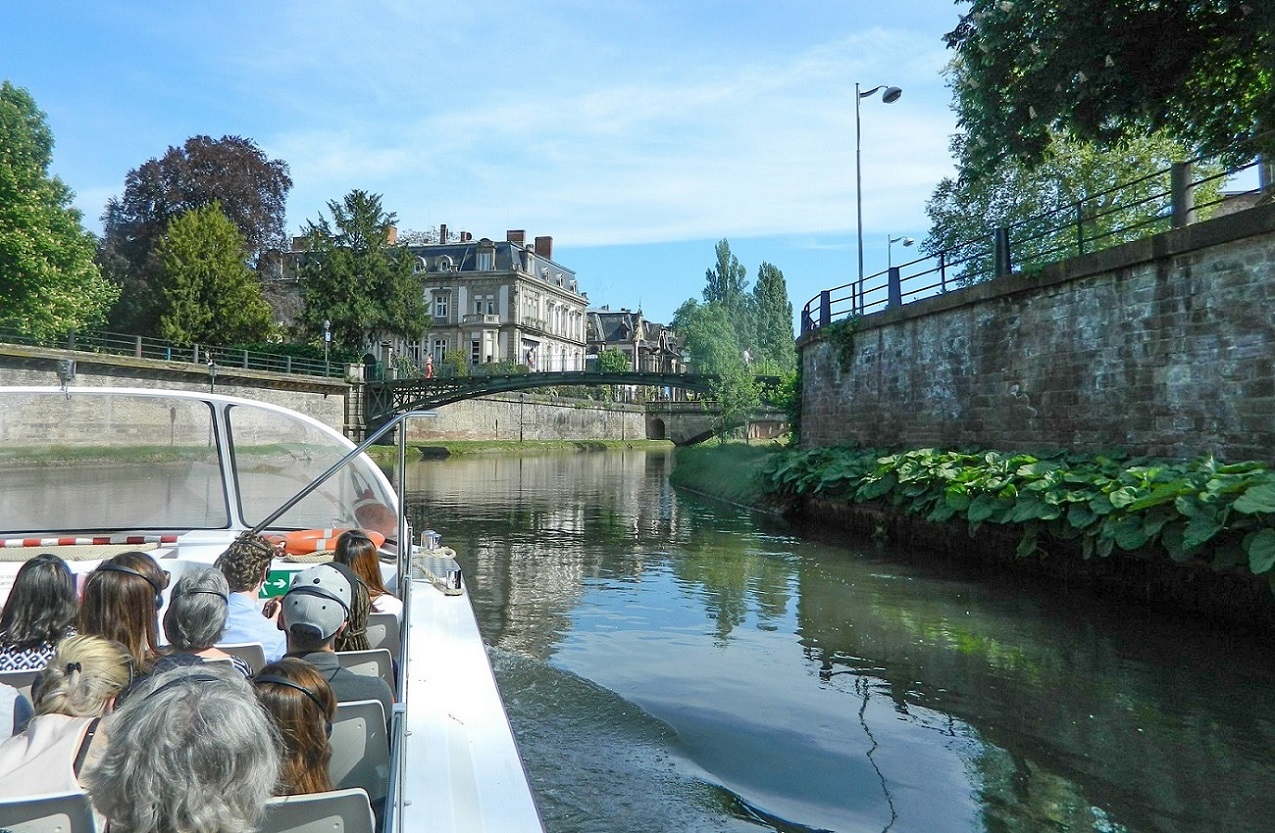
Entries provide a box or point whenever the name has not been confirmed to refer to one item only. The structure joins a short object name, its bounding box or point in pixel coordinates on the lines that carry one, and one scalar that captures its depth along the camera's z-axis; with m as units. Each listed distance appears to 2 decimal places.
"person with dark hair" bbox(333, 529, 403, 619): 4.75
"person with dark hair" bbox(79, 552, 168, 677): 3.21
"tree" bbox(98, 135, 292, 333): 43.72
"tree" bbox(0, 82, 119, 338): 27.98
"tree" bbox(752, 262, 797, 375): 77.50
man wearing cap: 3.00
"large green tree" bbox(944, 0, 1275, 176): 11.64
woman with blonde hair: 2.26
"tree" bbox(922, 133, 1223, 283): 30.17
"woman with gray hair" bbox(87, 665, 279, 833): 1.64
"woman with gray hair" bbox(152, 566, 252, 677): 3.03
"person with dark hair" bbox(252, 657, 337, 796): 2.35
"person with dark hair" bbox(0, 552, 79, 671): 3.23
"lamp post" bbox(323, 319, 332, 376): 46.42
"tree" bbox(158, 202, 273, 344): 40.12
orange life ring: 5.83
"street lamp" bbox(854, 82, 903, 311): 25.56
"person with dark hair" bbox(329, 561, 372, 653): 3.61
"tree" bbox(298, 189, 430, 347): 47.66
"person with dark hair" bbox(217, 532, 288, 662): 3.89
